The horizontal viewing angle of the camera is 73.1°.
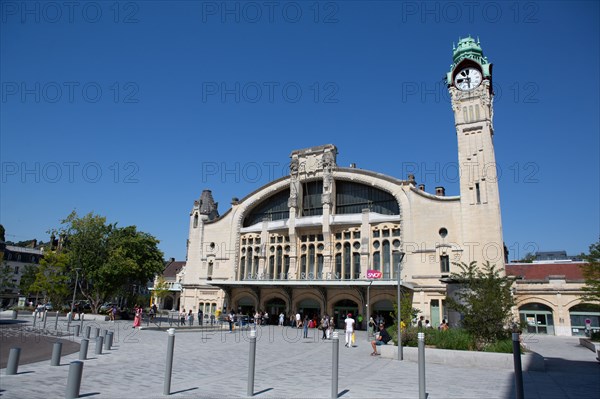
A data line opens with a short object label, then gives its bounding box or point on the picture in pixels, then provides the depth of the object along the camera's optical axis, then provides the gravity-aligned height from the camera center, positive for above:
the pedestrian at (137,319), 31.48 -2.20
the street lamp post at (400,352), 17.66 -2.27
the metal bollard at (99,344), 16.36 -2.20
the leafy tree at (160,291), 52.28 +0.01
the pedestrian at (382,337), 20.43 -1.92
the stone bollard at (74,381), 8.98 -2.02
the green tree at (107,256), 40.84 +3.40
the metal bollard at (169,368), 9.65 -1.79
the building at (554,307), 35.19 -0.27
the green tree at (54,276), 42.56 +1.22
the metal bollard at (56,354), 13.26 -2.14
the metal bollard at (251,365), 9.70 -1.70
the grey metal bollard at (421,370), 9.56 -1.67
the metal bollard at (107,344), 17.70 -2.34
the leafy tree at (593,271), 26.22 +2.22
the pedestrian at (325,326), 29.39 -2.18
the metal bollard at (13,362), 11.39 -2.09
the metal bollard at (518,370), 8.02 -1.33
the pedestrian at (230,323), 32.97 -2.42
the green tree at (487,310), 17.62 -0.37
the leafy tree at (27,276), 66.06 +1.72
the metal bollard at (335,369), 9.77 -1.73
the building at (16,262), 76.00 +4.71
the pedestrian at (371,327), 29.39 -2.11
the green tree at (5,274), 54.24 +1.58
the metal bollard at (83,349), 14.48 -2.11
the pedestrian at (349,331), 23.53 -1.94
